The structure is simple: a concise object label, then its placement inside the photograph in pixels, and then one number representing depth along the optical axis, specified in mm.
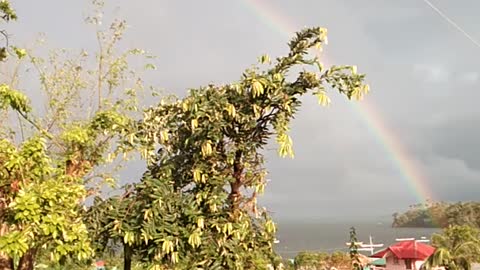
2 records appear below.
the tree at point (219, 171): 3619
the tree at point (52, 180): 3238
